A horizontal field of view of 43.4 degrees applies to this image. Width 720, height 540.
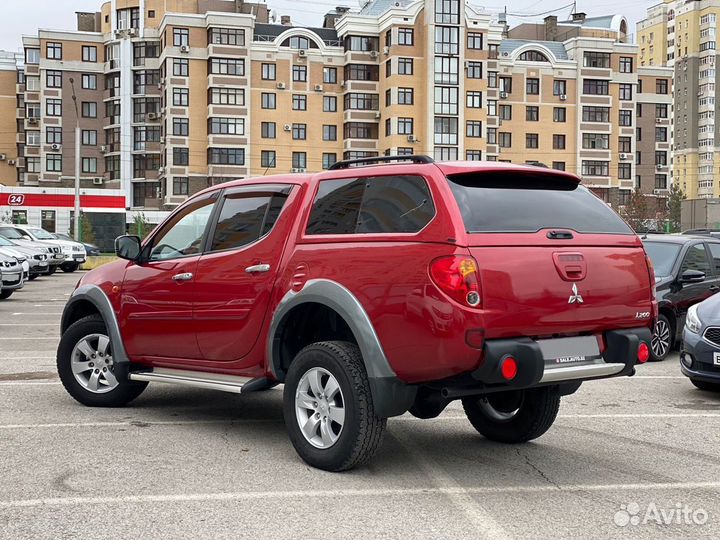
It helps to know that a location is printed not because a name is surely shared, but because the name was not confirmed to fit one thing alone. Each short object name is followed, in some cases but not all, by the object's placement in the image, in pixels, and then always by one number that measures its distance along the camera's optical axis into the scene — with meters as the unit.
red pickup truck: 5.08
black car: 11.77
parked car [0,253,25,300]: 20.64
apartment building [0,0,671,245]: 71.25
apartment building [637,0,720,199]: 131.38
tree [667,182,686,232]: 94.38
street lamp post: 43.62
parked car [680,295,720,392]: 8.57
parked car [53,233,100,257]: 43.76
